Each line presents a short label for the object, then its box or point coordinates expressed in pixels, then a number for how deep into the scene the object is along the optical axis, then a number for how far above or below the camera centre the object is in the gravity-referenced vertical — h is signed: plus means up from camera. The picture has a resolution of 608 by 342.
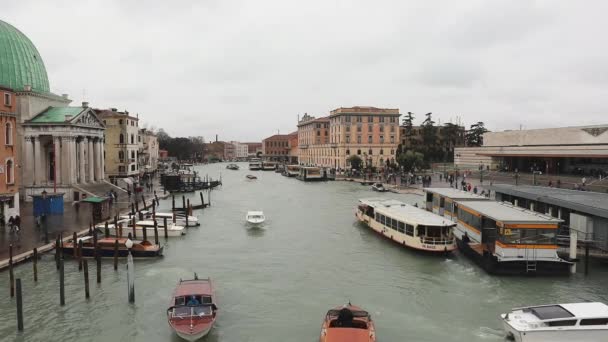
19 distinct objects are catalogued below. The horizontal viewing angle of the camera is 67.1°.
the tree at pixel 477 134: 99.38 +4.00
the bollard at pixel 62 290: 18.08 -5.35
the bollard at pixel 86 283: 18.88 -5.29
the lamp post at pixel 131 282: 18.44 -5.14
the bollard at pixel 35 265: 20.29 -4.86
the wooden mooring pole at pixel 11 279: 18.34 -4.94
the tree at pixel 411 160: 73.44 -1.14
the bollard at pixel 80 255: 22.41 -4.94
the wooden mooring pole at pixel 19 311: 15.53 -5.37
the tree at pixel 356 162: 88.94 -1.68
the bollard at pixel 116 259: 22.83 -5.19
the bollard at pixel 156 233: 27.42 -4.68
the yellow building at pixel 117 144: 66.81 +1.61
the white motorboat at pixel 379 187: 60.44 -4.58
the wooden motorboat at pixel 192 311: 15.15 -5.43
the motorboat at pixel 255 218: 34.84 -4.90
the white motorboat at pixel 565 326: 13.96 -5.35
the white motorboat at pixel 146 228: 30.34 -4.98
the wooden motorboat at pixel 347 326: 13.85 -5.44
